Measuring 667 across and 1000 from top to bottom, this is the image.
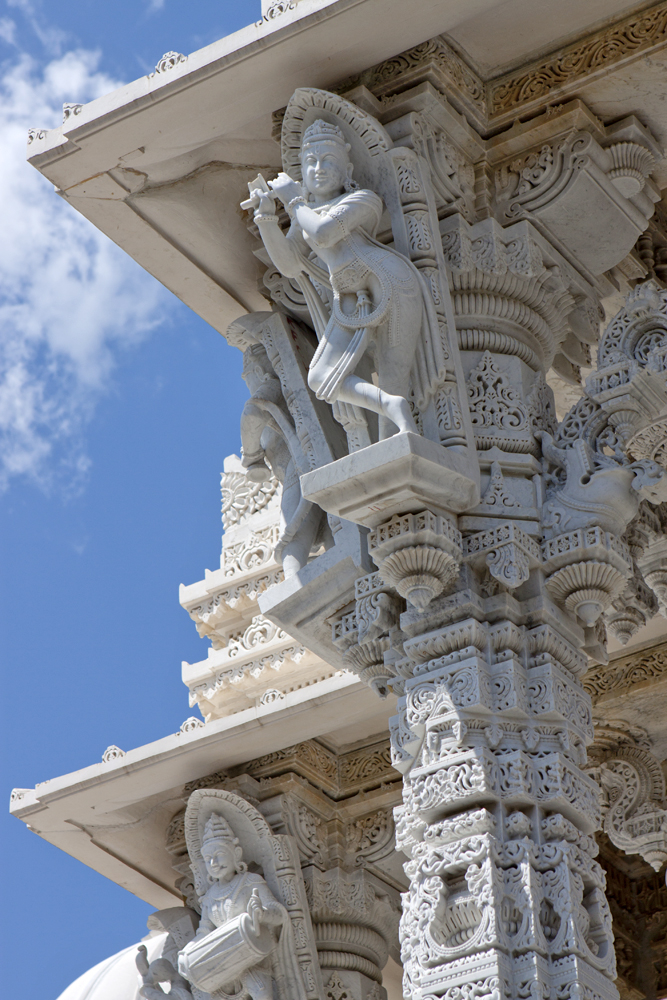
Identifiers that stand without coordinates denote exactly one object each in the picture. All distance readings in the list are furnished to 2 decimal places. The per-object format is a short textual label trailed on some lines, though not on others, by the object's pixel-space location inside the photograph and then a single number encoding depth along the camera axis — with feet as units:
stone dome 38.65
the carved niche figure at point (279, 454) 21.83
